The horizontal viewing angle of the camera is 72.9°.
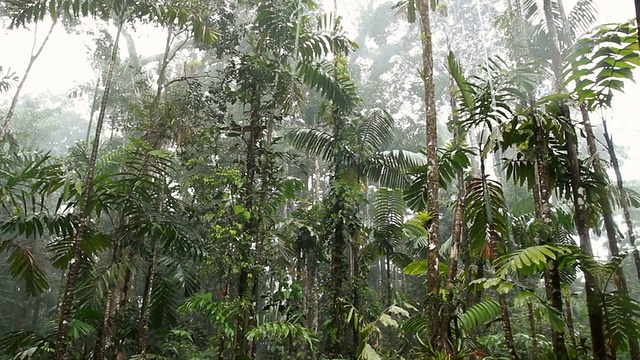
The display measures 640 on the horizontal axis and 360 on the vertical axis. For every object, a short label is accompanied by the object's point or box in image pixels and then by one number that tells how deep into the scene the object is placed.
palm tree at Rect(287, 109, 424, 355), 5.69
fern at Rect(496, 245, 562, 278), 2.82
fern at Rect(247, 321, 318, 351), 3.96
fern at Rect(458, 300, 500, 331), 3.76
